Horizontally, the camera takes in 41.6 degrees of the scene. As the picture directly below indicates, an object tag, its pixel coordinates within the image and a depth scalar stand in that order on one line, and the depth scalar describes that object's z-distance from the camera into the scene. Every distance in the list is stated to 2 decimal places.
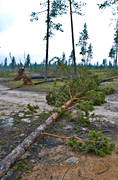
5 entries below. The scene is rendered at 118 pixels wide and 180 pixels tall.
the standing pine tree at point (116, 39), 48.22
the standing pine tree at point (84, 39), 53.23
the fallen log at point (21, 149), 2.58
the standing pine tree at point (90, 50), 77.13
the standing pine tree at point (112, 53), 61.70
